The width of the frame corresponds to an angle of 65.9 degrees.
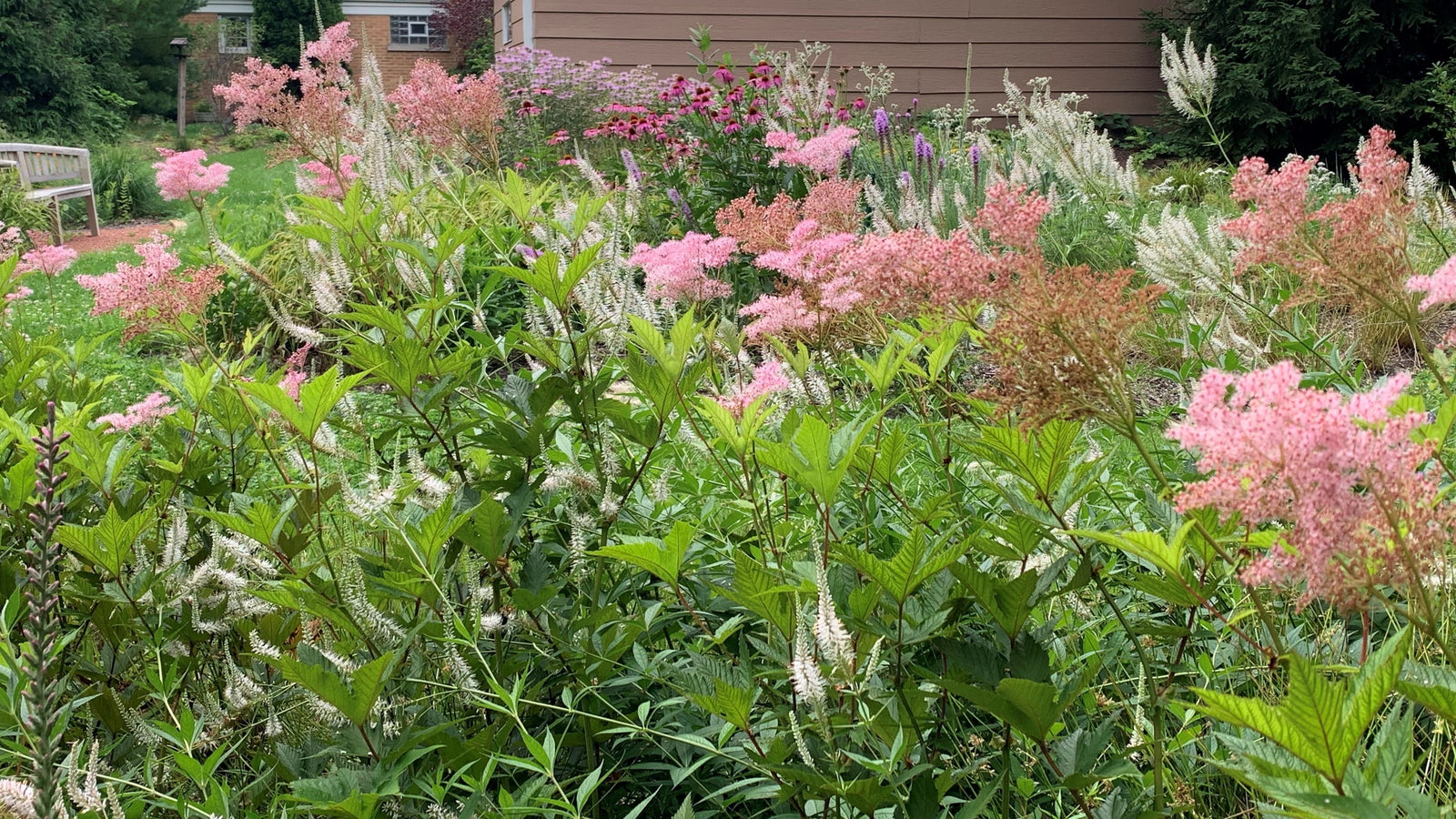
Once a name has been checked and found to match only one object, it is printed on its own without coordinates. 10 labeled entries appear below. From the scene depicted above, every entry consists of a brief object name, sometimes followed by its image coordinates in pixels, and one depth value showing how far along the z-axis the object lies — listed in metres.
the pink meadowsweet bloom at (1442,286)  1.11
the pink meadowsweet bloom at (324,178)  4.16
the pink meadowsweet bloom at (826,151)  3.23
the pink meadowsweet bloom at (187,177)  3.66
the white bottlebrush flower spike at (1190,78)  4.05
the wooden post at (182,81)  23.98
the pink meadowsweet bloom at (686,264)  2.23
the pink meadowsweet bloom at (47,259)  3.58
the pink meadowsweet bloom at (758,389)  1.60
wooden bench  11.02
